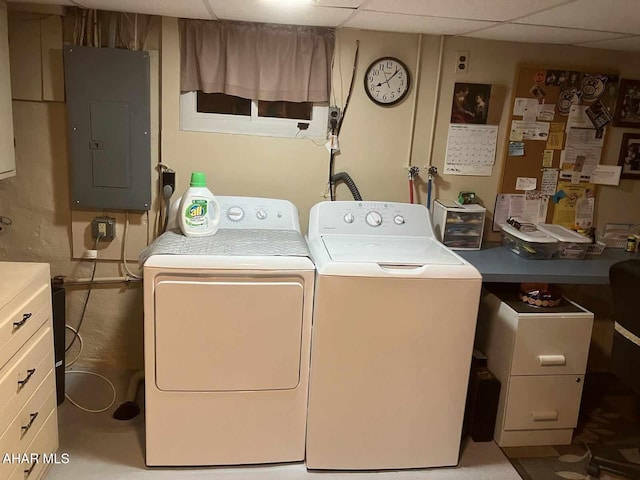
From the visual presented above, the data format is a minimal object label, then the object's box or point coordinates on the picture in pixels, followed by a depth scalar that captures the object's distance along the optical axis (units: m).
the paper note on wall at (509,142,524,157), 2.78
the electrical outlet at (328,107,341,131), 2.64
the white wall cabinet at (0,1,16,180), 2.25
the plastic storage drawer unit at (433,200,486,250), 2.66
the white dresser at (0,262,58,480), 1.70
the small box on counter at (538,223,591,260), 2.57
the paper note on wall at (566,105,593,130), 2.78
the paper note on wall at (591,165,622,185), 2.88
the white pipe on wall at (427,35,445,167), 2.64
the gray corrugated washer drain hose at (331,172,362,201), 2.71
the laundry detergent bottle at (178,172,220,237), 2.29
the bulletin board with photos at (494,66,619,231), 2.74
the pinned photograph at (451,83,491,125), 2.70
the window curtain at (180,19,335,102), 2.49
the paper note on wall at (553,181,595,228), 2.89
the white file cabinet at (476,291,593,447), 2.34
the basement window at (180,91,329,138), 2.60
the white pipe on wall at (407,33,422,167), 2.63
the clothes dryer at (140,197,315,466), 2.01
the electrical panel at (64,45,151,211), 2.46
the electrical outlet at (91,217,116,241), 2.66
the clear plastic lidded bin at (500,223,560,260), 2.55
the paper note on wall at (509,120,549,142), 2.76
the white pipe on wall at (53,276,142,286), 2.77
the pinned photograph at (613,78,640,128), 2.79
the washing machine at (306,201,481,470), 2.06
